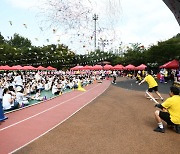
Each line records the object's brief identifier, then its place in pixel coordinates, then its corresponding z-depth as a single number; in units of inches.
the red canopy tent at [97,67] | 970.9
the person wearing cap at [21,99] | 271.1
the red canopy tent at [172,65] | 733.7
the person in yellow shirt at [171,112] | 151.7
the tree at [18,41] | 1812.1
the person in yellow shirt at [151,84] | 292.0
